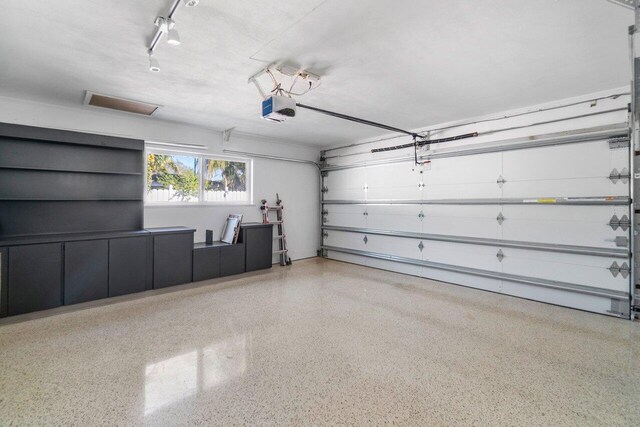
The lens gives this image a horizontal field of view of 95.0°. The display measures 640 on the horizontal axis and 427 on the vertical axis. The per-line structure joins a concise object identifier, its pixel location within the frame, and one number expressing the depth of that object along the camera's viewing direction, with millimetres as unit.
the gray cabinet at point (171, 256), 4449
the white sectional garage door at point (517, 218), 3555
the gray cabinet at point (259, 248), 5574
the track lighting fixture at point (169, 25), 1999
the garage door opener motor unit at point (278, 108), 3088
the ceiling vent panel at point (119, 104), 3812
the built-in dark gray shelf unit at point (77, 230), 3508
